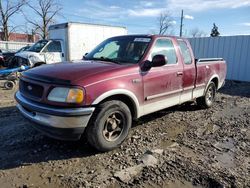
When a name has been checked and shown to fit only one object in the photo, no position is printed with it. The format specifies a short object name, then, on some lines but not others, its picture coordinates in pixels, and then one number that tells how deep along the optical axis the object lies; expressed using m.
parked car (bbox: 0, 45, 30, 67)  9.29
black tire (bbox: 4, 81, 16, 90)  7.14
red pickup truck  2.62
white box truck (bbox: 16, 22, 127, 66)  8.86
